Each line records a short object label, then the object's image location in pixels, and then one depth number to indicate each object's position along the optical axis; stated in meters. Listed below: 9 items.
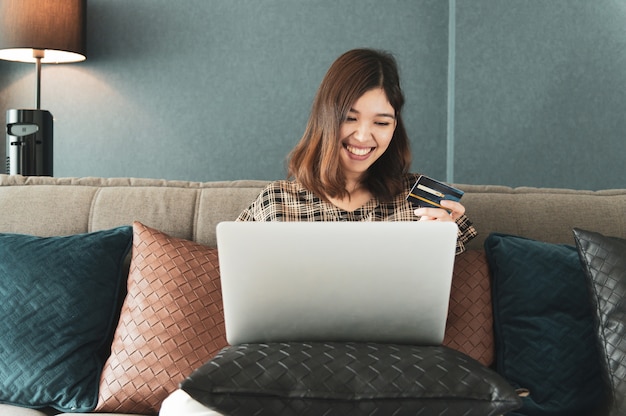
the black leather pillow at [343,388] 1.01
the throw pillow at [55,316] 1.52
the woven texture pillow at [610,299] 1.33
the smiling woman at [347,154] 1.76
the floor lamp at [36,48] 2.26
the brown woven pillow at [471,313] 1.55
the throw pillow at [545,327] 1.46
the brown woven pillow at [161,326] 1.50
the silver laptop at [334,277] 1.04
